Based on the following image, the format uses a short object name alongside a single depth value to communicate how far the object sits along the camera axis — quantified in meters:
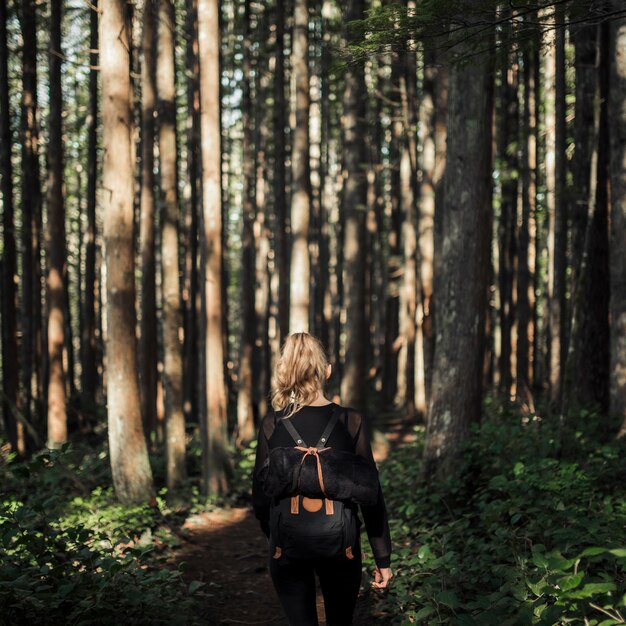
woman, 3.37
